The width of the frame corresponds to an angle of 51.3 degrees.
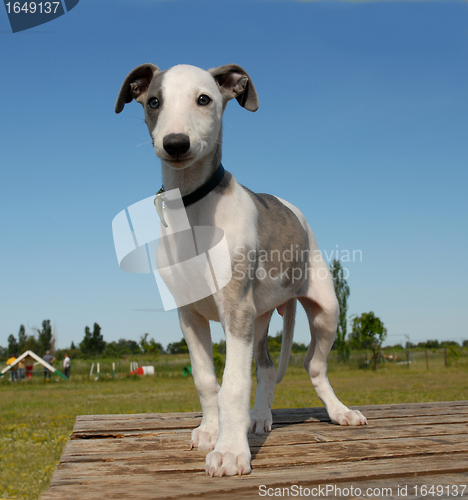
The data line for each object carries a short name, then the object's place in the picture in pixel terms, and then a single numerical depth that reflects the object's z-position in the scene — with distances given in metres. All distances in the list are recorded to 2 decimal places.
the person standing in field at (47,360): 24.69
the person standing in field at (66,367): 25.53
